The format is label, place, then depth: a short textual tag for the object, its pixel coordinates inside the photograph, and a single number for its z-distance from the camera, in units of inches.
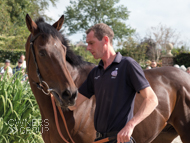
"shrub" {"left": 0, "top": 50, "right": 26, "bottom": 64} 689.6
